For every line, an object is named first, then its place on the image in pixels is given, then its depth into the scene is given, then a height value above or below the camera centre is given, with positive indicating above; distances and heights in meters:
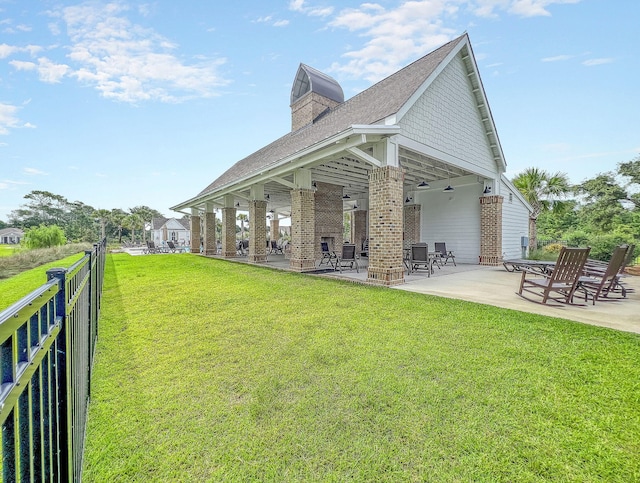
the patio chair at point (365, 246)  14.49 -0.52
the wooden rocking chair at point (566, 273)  4.94 -0.69
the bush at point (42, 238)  25.36 +0.09
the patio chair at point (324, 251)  12.17 -0.61
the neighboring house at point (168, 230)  49.66 +1.43
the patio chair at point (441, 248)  12.82 -0.54
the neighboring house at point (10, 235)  61.34 +0.91
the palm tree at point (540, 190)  15.70 +2.59
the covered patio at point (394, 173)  7.29 +2.49
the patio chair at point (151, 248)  24.88 -0.86
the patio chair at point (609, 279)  5.22 -0.86
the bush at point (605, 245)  12.84 -0.46
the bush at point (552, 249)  15.21 -0.73
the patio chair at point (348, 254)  9.78 -0.59
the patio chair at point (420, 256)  8.73 -0.62
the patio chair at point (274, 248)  20.59 -0.78
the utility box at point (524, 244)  13.65 -0.40
